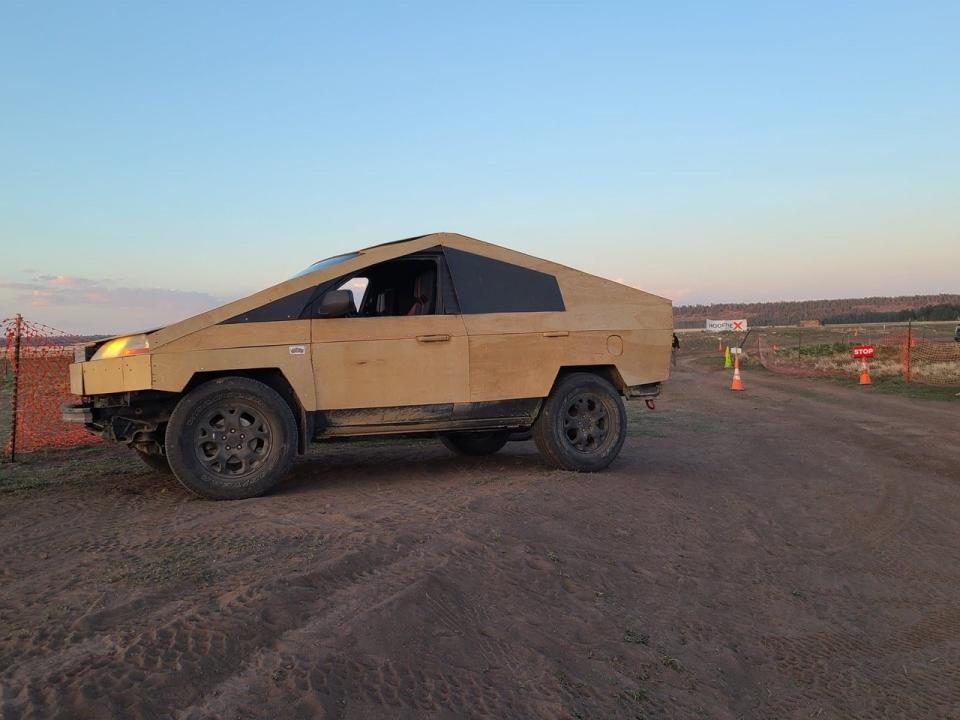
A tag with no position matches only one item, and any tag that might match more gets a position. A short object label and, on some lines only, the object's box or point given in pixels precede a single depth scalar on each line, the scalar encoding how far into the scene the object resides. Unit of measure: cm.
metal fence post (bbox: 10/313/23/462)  862
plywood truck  640
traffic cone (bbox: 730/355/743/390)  2119
